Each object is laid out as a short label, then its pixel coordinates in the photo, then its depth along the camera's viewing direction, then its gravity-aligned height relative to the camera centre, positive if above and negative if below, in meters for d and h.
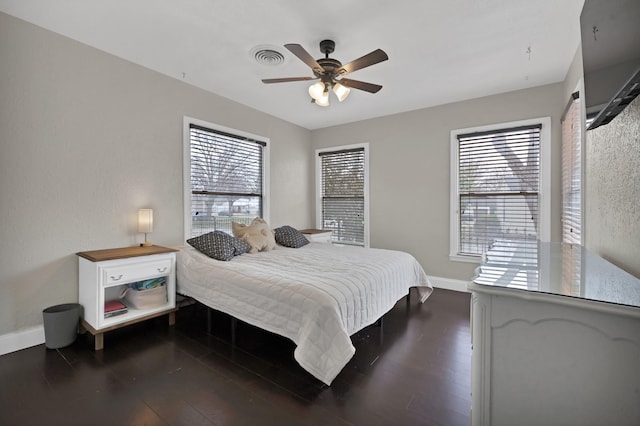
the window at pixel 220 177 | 3.47 +0.47
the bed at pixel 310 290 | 1.84 -0.65
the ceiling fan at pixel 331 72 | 2.10 +1.16
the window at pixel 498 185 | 3.44 +0.34
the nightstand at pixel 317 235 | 4.52 -0.38
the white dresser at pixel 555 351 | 0.84 -0.46
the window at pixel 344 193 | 4.79 +0.33
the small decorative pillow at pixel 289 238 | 3.85 -0.37
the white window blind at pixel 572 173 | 2.50 +0.38
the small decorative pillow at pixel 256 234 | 3.44 -0.29
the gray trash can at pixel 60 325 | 2.29 -0.95
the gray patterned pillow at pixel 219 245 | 2.94 -0.37
